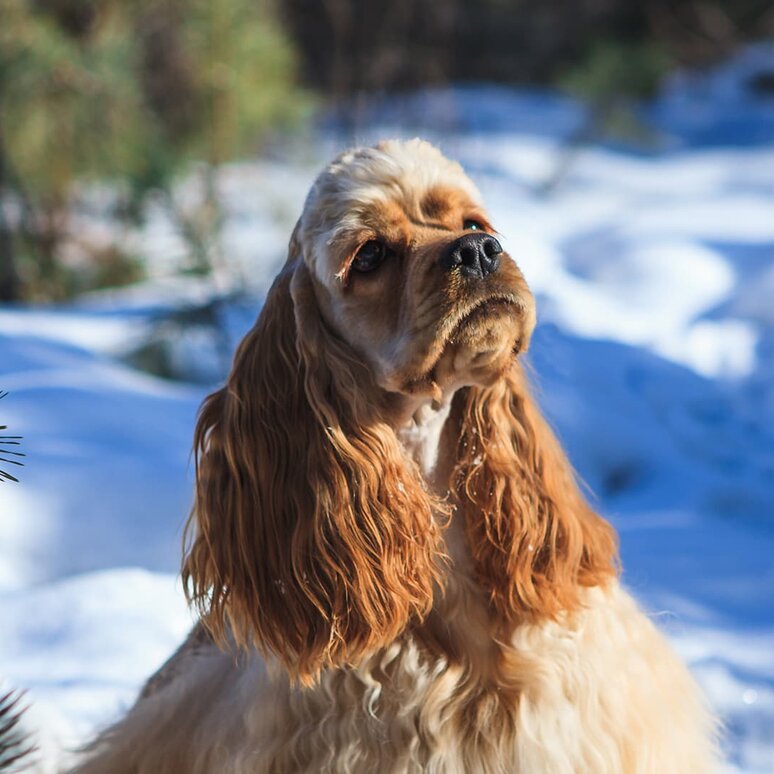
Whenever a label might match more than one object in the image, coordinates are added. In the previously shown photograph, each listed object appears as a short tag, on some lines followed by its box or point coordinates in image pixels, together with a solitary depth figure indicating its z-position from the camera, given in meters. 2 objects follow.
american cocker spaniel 3.01
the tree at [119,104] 6.01
